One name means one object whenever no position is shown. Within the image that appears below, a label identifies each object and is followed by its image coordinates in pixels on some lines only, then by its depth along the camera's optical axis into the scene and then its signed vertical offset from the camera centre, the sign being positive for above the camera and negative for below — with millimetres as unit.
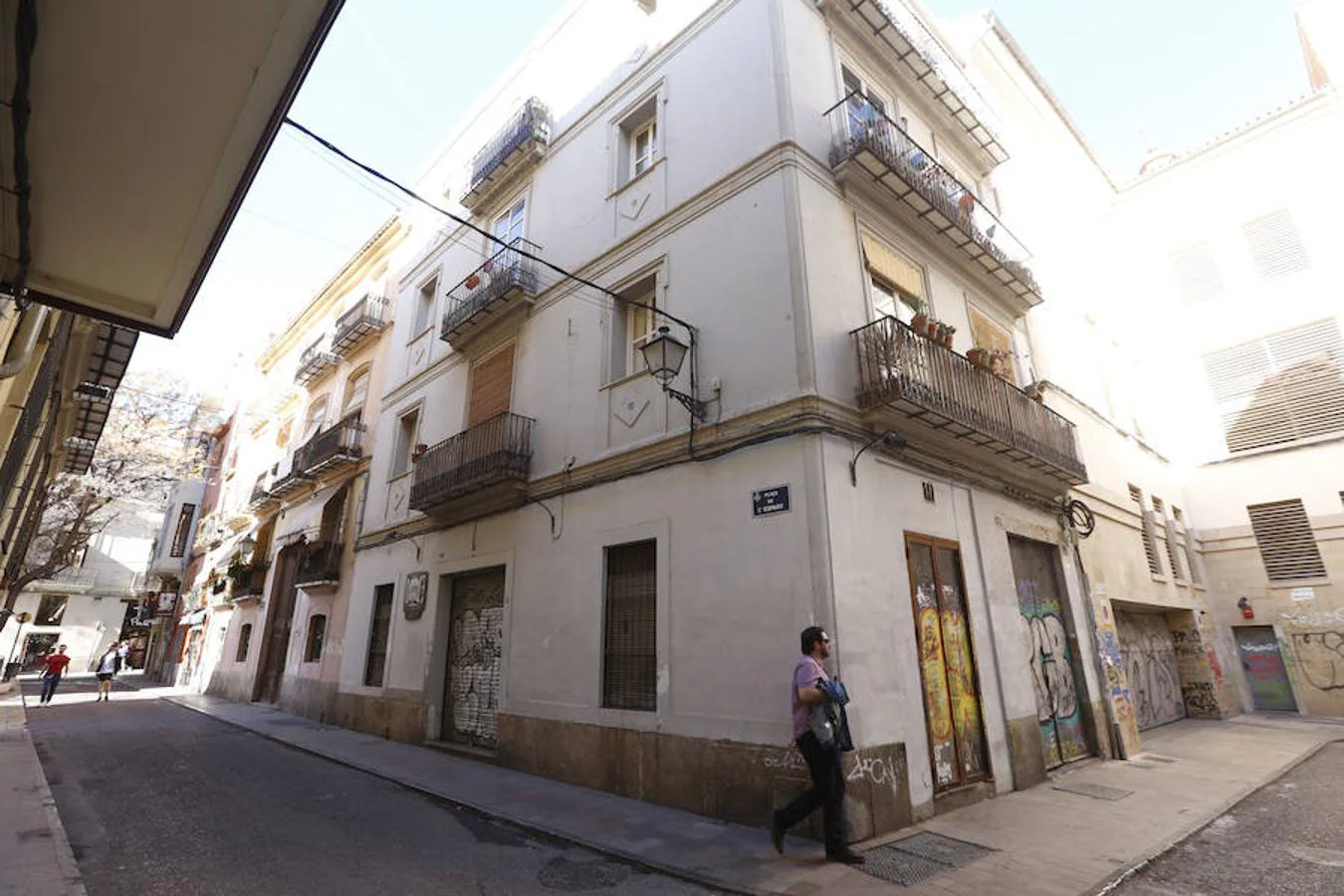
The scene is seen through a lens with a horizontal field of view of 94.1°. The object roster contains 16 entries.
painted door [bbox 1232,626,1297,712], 15812 -651
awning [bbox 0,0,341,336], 2689 +2477
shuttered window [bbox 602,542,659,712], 7633 +192
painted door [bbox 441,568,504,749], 10086 -194
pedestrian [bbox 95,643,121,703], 18047 -606
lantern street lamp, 7050 +3161
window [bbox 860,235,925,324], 8609 +4906
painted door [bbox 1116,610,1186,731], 13383 -535
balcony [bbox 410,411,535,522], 9859 +2762
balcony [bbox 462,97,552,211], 12078 +9354
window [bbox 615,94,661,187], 10188 +8088
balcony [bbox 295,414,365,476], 15492 +4833
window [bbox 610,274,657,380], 9180 +4586
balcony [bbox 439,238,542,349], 11000 +6074
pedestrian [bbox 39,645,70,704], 17062 -639
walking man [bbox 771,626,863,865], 5117 -909
